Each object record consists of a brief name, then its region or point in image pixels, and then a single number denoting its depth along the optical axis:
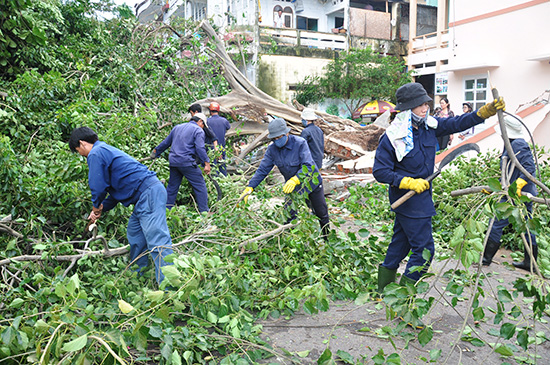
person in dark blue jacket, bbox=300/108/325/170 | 7.23
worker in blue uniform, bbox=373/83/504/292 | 3.65
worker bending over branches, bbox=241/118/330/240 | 5.21
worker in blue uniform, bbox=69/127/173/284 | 3.92
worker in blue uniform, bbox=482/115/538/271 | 4.66
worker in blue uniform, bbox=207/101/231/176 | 8.62
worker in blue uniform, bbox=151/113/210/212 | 6.48
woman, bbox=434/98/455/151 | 11.48
